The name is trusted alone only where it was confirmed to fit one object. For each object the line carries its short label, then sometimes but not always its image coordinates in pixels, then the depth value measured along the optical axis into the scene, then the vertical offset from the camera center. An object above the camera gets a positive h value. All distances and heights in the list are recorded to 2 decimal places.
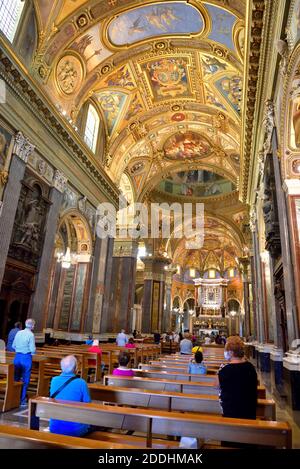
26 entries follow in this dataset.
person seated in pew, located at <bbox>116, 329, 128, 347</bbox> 11.04 -0.29
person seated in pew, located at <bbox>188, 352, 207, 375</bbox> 4.98 -0.49
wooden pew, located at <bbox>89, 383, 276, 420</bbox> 2.90 -0.61
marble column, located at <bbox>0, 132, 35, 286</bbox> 8.08 +3.57
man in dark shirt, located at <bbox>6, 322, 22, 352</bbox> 6.68 -0.21
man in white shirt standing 5.05 -0.42
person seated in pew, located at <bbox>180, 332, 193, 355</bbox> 9.53 -0.37
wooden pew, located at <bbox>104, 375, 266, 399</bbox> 3.75 -0.61
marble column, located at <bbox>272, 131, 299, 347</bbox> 5.50 +1.36
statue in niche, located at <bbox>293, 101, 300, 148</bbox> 6.34 +4.50
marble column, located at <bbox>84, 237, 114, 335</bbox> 13.20 +2.01
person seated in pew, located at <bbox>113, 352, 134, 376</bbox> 4.06 -0.44
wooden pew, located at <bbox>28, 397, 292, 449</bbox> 1.88 -0.56
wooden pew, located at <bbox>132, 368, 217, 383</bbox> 4.64 -0.62
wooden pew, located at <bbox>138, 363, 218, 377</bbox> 5.64 -0.61
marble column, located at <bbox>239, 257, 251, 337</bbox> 20.48 +3.70
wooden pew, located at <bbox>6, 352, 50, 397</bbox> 5.18 -0.78
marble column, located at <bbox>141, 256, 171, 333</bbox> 23.22 +3.07
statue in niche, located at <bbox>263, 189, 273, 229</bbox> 7.35 +3.07
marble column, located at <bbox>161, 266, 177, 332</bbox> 25.44 +2.71
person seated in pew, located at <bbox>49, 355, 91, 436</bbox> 2.40 -0.50
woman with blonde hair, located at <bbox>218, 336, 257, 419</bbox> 2.45 -0.41
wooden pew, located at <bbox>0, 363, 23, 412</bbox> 4.47 -0.92
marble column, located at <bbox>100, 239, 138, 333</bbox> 17.86 +2.71
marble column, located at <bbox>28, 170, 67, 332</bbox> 9.60 +2.29
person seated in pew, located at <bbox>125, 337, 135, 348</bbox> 9.66 -0.40
